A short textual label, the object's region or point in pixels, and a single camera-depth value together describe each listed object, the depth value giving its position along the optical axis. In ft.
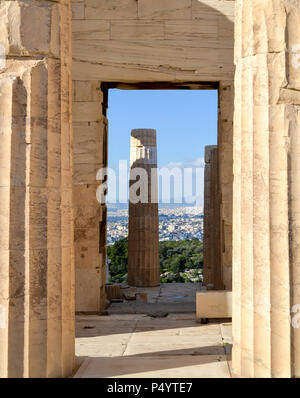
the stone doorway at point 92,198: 39.96
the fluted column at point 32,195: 19.89
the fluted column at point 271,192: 20.01
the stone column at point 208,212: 68.85
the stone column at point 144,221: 72.64
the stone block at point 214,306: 36.04
